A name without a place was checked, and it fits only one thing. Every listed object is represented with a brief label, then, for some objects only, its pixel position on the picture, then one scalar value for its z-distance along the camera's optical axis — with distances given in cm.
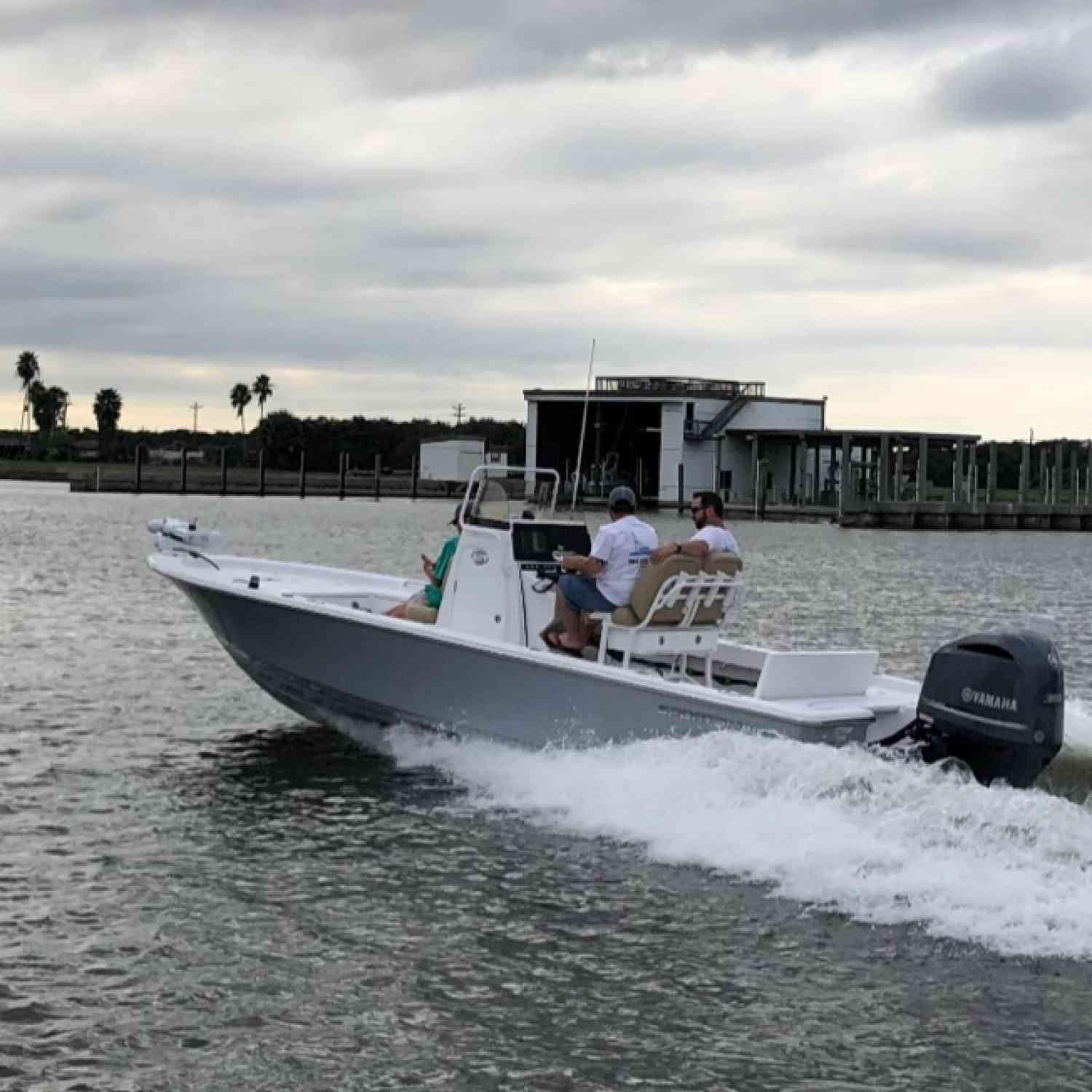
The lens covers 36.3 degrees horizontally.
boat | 977
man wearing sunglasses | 1133
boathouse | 8650
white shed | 11088
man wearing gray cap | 1162
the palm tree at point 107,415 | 16788
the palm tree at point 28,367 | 17250
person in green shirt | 1279
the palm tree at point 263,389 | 17562
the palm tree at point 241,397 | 17650
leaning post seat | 1123
